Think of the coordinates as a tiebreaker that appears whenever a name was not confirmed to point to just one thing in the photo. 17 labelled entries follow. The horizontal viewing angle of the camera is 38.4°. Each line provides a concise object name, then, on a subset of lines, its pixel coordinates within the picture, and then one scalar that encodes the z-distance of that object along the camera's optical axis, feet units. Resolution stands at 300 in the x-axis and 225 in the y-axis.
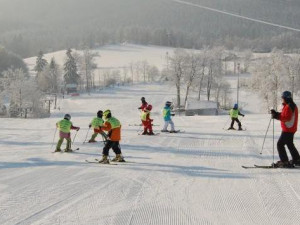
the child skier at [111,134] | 36.04
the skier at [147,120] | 58.70
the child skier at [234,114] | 68.69
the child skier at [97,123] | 50.86
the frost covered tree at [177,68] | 225.76
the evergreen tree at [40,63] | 349.41
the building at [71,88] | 315.37
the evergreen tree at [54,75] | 305.53
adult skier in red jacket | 31.71
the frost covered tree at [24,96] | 204.54
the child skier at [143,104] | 59.44
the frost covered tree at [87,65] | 333.01
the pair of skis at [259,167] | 33.02
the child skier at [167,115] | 61.46
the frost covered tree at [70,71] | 320.09
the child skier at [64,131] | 45.06
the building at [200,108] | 179.83
